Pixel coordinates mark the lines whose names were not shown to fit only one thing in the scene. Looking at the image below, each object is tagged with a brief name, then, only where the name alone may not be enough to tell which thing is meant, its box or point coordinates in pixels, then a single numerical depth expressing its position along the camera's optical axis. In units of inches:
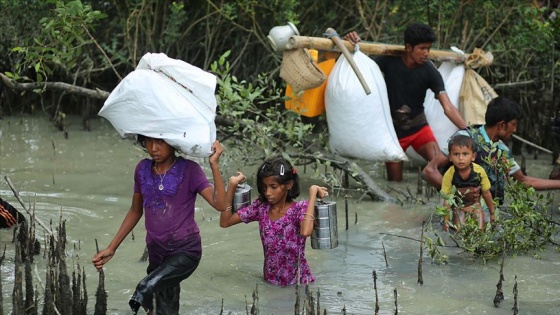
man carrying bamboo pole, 549.5
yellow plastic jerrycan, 536.2
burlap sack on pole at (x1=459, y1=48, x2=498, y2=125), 571.6
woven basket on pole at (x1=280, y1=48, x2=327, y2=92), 517.1
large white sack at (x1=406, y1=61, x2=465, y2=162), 579.9
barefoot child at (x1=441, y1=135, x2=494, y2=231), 446.8
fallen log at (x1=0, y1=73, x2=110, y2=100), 502.1
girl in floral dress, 360.2
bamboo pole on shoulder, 517.9
